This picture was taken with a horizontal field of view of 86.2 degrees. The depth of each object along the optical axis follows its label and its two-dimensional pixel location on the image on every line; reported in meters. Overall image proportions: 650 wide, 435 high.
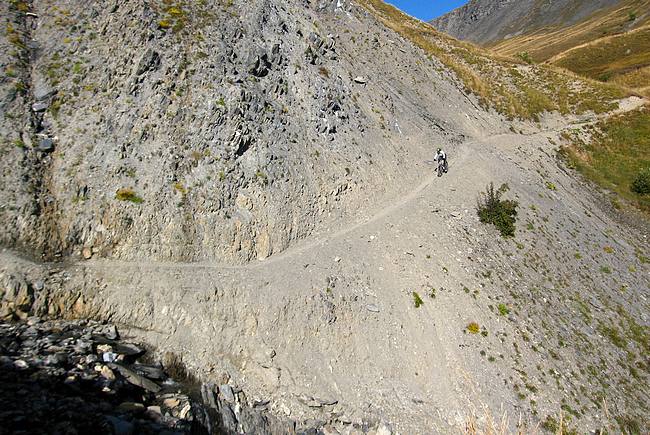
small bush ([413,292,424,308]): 22.78
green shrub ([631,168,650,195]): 40.62
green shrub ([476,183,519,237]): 28.91
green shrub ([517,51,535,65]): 75.06
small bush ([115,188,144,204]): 21.33
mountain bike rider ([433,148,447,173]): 34.03
